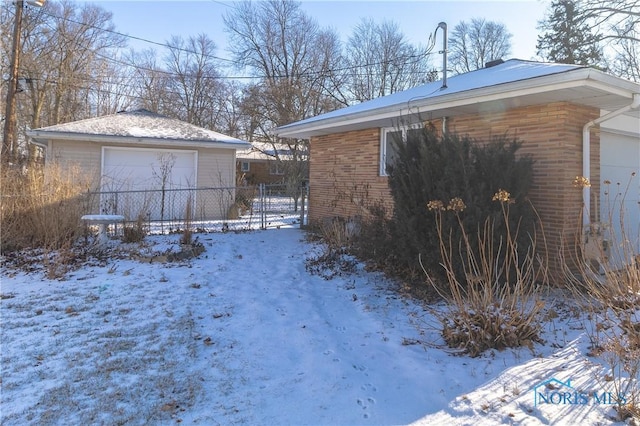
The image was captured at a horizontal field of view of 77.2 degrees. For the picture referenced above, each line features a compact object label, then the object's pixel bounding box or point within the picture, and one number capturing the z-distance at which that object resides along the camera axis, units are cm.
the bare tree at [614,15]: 1505
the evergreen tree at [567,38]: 1761
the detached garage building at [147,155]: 1181
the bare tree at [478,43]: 2836
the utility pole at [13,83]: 1263
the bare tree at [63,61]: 2144
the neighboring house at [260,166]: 3069
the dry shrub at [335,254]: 657
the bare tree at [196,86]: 2931
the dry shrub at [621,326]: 265
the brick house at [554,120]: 532
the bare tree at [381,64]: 2511
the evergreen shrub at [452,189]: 488
